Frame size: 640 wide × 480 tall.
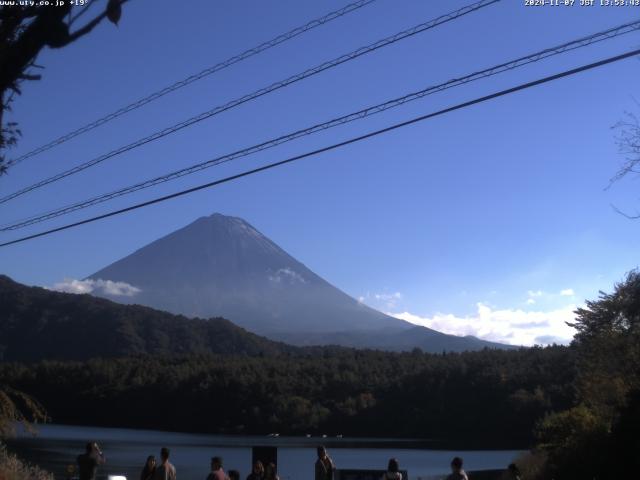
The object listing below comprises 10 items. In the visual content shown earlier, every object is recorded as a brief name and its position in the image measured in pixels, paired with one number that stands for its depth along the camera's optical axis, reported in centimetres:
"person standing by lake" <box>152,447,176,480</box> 1284
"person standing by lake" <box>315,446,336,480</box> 1364
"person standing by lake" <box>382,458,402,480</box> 1250
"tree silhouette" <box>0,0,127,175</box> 659
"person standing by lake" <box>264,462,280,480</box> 1310
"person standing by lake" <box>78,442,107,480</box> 1387
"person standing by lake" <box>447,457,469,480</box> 1212
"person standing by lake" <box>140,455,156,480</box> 1320
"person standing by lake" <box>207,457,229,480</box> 1263
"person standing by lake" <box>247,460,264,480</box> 1312
